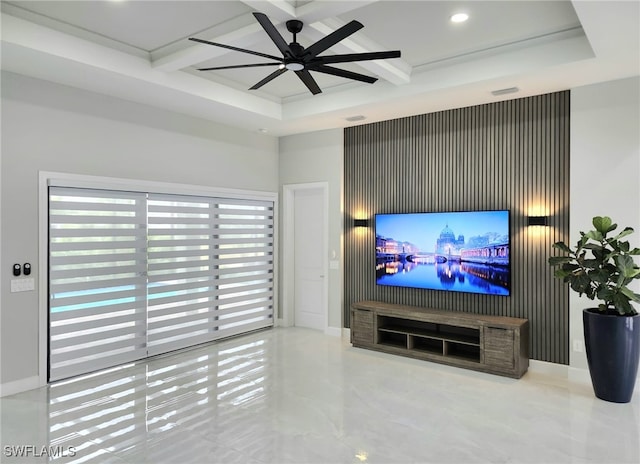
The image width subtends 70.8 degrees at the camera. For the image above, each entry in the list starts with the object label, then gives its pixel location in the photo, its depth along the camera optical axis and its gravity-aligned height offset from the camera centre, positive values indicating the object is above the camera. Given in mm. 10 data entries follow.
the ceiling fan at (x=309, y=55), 2684 +1209
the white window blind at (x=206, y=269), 5148 -371
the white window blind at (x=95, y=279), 4273 -395
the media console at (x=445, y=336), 4395 -1068
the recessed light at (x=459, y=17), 3359 +1663
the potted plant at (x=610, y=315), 3629 -654
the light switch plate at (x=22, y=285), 3982 -394
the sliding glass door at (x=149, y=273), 4348 -379
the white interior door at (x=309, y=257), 6402 -263
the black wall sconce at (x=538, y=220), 4480 +163
